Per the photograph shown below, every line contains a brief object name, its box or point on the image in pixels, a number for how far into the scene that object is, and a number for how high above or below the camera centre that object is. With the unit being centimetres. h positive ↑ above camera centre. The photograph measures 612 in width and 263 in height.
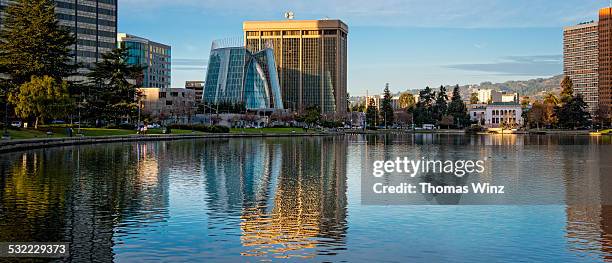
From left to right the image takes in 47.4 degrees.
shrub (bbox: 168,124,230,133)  15762 -107
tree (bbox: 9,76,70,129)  9869 +339
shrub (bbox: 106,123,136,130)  13100 -58
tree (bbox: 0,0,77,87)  10612 +1224
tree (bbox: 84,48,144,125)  12731 +606
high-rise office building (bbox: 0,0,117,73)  17888 +2599
